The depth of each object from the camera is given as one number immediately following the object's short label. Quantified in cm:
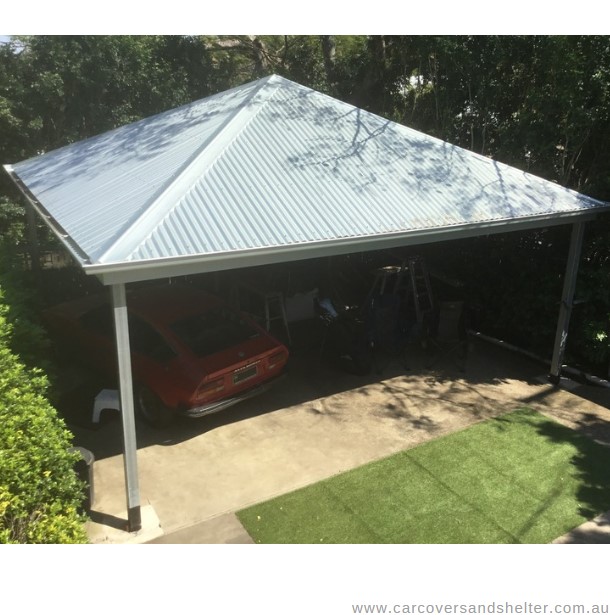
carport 532
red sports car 730
